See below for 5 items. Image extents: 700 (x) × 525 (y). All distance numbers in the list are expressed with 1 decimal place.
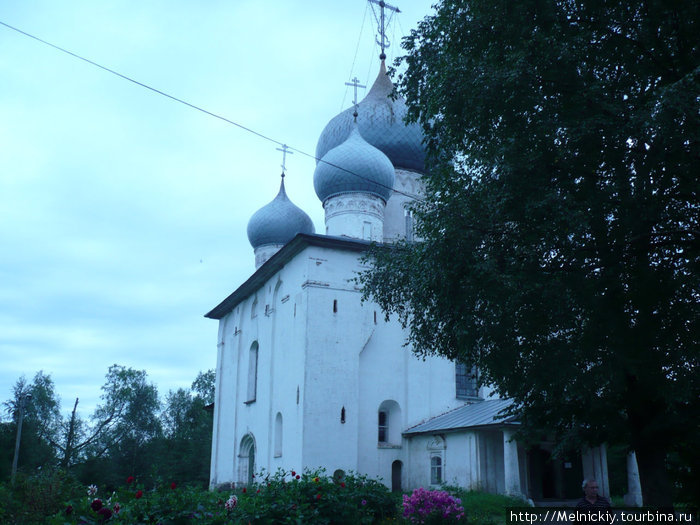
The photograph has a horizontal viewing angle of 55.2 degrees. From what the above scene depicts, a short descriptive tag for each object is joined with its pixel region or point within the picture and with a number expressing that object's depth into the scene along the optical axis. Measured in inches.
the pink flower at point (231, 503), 282.2
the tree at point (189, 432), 1560.0
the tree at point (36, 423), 1368.1
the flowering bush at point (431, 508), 377.7
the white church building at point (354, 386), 711.1
